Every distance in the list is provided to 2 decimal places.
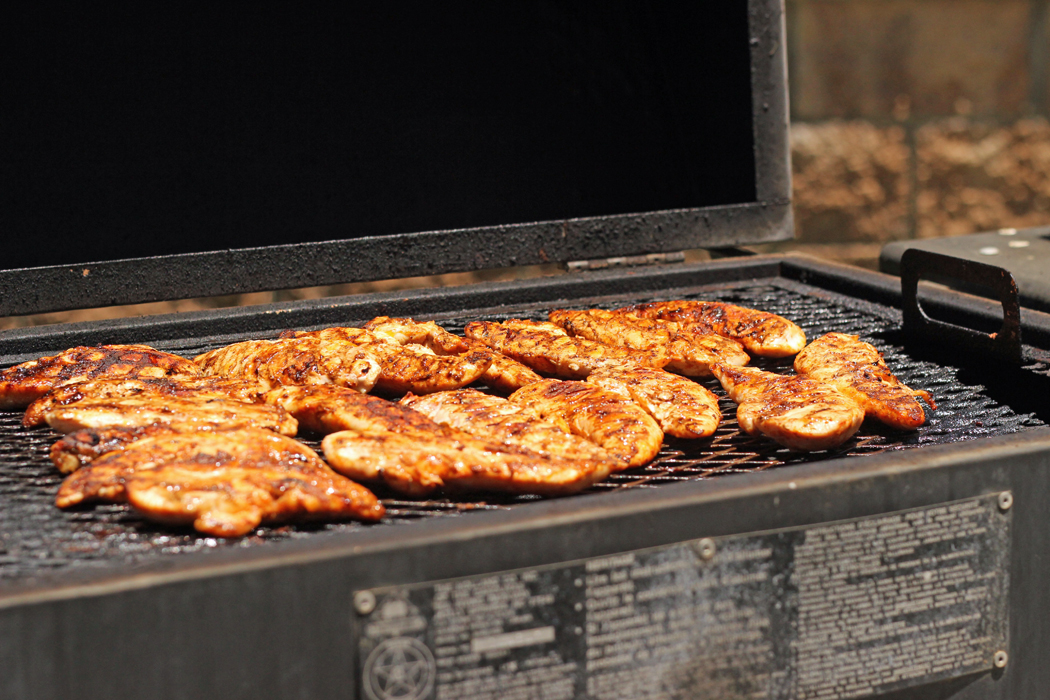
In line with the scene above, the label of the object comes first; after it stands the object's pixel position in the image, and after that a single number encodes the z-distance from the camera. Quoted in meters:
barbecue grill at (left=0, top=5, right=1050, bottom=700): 1.75
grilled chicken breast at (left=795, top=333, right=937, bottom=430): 2.00
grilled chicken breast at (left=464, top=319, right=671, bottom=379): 2.16
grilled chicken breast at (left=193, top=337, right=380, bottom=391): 2.09
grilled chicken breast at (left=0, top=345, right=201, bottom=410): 2.09
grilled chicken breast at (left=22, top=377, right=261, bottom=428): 2.04
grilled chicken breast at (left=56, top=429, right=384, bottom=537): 1.83
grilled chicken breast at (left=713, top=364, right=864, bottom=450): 1.96
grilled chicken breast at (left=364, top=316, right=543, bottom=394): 2.14
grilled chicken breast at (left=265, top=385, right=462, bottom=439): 1.96
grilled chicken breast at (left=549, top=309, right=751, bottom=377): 2.17
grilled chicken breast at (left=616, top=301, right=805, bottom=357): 2.21
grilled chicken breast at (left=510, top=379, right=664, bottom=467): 1.95
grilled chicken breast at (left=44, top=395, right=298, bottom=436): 1.97
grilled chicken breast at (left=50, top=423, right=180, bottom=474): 1.92
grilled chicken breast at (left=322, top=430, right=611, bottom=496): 1.89
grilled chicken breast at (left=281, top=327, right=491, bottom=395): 2.11
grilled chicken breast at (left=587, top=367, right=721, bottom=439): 2.00
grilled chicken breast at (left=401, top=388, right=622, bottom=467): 1.94
